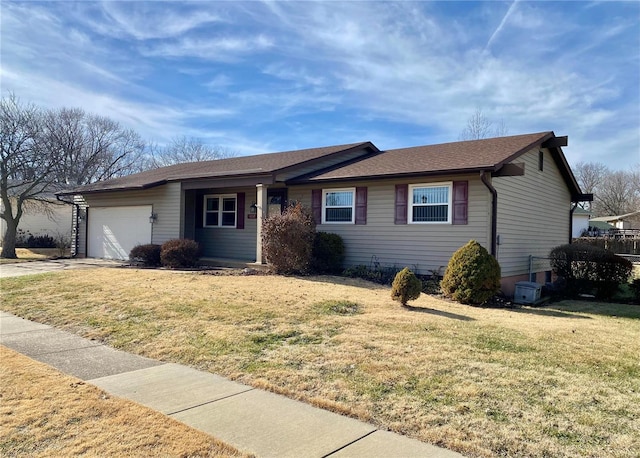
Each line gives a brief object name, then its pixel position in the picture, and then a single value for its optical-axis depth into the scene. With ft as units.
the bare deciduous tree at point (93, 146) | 118.11
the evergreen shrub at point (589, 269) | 39.45
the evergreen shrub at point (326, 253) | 44.62
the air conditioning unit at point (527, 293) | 36.73
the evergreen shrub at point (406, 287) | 28.04
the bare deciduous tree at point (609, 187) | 194.29
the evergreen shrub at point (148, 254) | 52.06
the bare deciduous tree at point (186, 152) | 162.09
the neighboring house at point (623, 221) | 167.90
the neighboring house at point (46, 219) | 89.45
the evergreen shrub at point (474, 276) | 32.09
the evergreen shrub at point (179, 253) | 49.29
